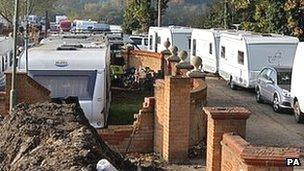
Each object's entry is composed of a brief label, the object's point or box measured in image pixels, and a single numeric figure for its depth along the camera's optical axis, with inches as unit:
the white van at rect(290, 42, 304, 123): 770.8
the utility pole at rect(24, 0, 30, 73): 735.5
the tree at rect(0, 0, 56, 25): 2706.7
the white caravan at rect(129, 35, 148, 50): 1835.3
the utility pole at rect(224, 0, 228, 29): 2004.2
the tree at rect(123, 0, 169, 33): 2385.0
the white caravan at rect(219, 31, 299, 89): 1013.8
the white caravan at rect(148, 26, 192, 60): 1460.4
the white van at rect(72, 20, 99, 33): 2665.4
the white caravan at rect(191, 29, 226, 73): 1257.4
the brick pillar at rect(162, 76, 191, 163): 564.4
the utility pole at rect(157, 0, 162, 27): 1893.5
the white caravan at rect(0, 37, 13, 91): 1194.2
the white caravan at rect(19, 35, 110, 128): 718.5
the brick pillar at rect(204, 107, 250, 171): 405.1
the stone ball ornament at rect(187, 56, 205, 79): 796.0
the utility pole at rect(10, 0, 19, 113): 582.4
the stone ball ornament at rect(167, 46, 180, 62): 1072.9
